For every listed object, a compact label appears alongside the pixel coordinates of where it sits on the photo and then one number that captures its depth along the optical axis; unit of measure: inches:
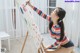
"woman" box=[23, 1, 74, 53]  88.4
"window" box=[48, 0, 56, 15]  161.2
